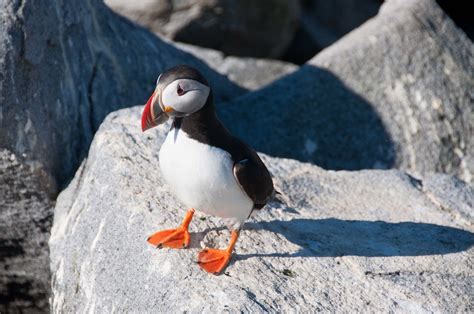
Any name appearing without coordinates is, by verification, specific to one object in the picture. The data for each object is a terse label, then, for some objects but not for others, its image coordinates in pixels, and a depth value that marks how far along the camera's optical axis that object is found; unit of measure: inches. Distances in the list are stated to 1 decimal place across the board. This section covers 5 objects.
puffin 289.4
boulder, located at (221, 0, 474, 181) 475.2
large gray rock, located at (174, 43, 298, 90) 578.6
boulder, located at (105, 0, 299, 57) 619.2
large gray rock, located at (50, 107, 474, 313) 296.5
